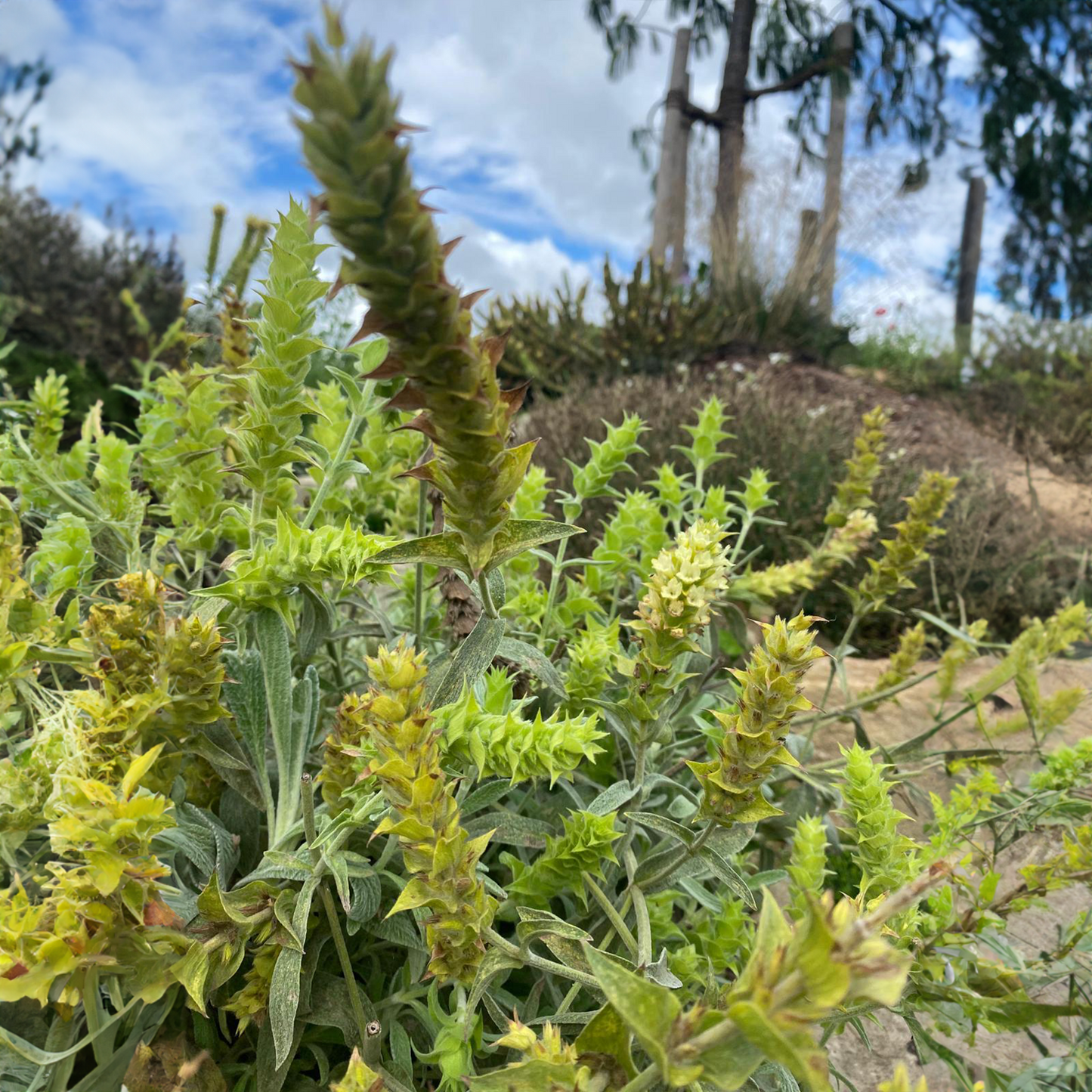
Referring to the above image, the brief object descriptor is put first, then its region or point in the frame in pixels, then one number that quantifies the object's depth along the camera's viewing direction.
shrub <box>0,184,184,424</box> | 6.05
